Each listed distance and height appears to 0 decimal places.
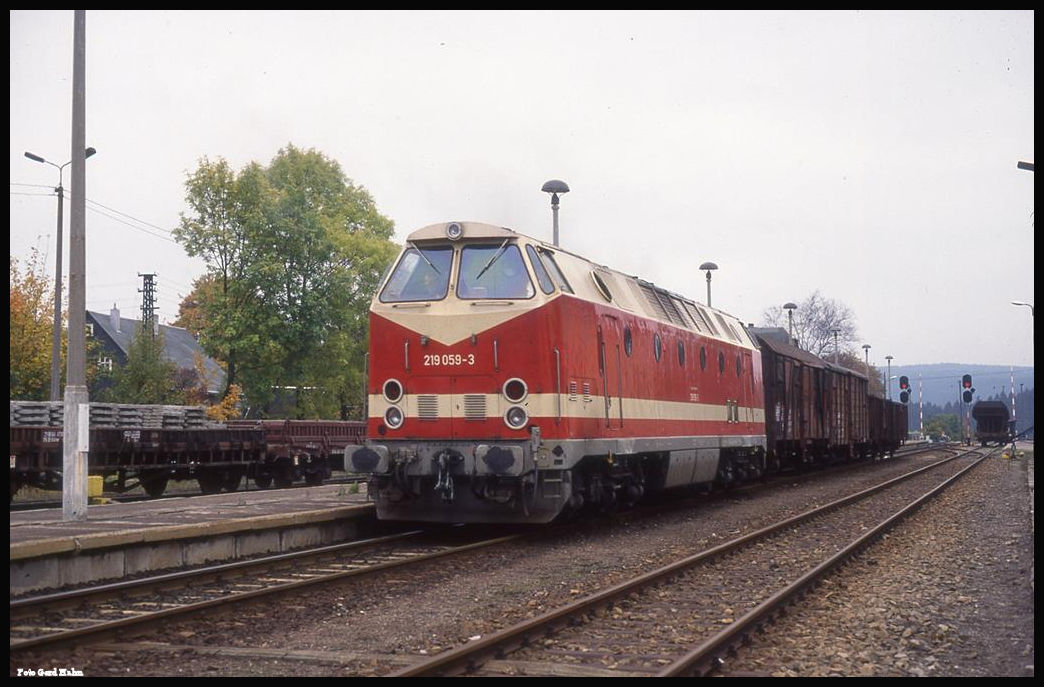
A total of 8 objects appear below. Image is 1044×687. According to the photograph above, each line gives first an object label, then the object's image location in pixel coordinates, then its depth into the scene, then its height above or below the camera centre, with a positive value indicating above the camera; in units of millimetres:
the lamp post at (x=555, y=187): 21609 +4133
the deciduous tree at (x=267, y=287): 38594 +3858
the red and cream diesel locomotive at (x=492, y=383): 13047 +107
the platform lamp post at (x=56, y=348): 28625 +1180
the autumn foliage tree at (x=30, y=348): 34156 +1420
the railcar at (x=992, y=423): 70875 -2130
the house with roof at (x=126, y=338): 66000 +3405
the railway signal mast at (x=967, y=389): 45062 +90
